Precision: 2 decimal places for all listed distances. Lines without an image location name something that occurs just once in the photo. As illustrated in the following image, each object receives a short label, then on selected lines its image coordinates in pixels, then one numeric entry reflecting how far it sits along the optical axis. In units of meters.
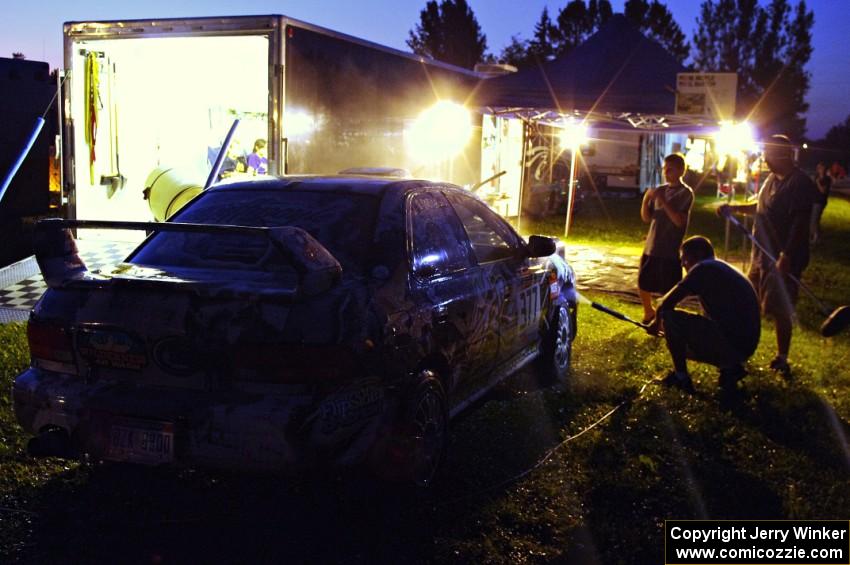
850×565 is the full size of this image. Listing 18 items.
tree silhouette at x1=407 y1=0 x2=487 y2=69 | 64.94
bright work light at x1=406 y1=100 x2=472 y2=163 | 12.20
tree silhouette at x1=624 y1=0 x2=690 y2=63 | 70.75
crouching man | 5.71
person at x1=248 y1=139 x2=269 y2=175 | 12.69
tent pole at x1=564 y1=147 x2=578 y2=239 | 15.77
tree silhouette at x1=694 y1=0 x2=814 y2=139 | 71.88
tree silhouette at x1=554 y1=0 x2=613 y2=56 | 70.31
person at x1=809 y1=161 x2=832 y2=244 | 17.61
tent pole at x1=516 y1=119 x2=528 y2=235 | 14.88
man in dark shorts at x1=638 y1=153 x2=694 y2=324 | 7.60
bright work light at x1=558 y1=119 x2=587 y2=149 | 17.14
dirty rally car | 3.24
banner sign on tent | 12.64
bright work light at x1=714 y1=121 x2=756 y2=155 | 13.54
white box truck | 8.62
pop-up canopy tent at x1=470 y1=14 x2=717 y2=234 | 13.25
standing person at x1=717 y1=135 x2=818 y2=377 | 6.39
